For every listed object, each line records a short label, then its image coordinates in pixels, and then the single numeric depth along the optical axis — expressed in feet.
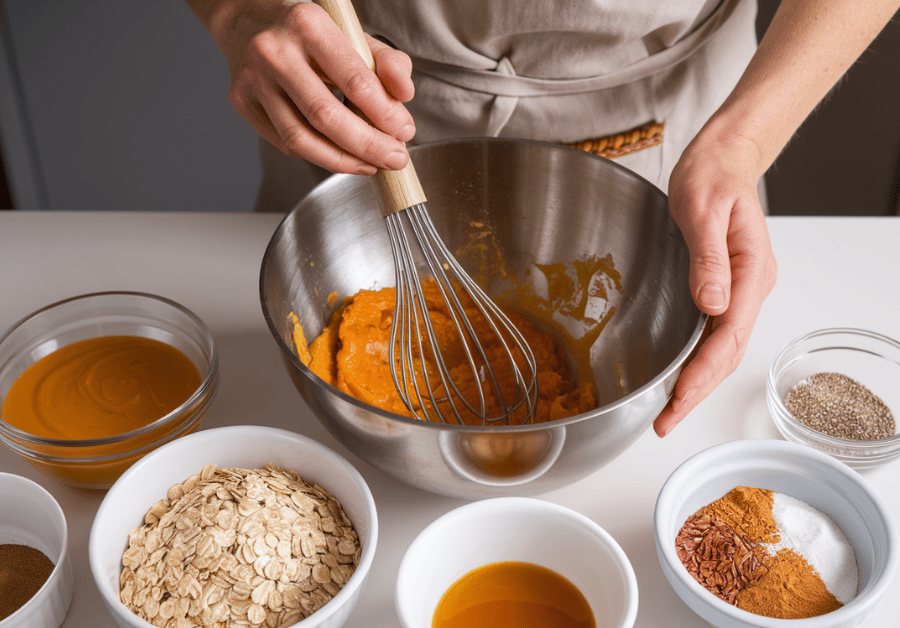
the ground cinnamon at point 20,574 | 2.19
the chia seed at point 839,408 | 2.81
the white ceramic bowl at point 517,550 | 2.10
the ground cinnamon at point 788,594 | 2.16
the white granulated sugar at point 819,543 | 2.24
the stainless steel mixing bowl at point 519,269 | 2.20
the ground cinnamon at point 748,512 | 2.38
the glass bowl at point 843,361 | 3.01
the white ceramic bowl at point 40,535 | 2.13
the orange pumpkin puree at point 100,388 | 2.59
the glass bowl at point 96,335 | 2.39
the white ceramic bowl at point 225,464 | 2.07
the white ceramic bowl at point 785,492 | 2.05
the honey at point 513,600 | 2.15
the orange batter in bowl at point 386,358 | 2.88
